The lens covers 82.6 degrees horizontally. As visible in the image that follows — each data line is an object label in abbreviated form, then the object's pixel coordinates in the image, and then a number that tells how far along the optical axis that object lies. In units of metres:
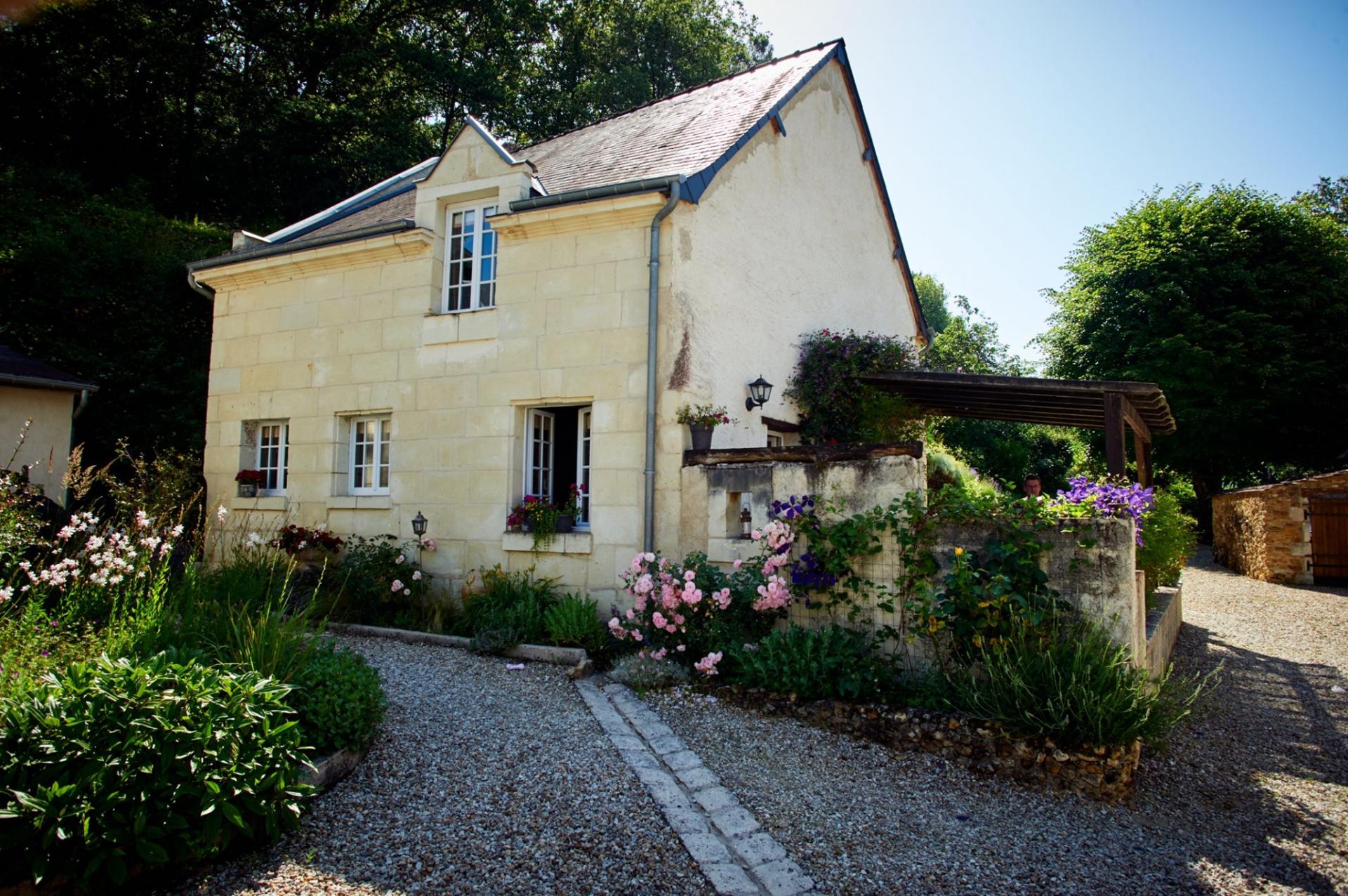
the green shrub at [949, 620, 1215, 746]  4.37
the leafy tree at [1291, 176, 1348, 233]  26.29
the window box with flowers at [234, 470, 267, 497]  9.49
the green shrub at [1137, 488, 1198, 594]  8.32
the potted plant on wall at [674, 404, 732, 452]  7.13
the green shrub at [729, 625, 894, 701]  5.21
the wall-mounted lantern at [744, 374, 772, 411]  8.12
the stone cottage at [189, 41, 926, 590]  7.37
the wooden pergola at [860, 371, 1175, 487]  7.71
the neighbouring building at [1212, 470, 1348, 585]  13.41
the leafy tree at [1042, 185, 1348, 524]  18.27
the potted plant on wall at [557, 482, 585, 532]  7.57
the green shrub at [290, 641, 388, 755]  3.91
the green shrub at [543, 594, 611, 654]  6.57
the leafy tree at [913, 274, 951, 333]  42.34
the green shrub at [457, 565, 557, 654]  6.71
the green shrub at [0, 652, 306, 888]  2.77
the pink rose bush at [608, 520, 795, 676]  5.82
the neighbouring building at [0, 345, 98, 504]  10.89
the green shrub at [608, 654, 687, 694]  5.67
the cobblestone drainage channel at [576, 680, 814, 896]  3.19
